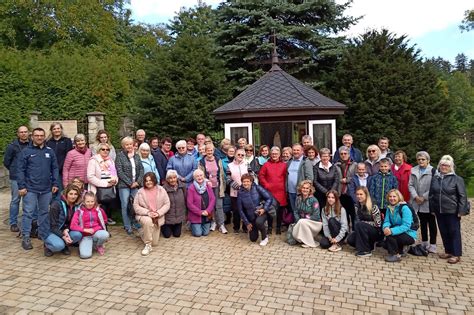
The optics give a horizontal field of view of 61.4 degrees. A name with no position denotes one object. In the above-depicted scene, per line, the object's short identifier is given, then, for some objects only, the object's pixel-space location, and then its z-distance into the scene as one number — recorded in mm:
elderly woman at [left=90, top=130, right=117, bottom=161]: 6887
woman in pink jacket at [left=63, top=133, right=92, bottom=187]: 6562
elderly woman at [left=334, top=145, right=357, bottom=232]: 6581
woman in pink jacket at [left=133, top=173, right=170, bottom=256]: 6105
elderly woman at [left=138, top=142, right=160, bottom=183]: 6836
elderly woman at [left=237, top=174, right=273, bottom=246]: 6457
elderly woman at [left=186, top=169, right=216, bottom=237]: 6730
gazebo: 8914
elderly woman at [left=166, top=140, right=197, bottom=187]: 7073
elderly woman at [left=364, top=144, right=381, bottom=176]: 6461
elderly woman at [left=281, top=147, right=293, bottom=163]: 7078
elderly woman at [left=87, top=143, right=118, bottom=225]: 6508
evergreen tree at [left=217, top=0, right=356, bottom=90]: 13961
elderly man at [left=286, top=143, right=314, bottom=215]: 6684
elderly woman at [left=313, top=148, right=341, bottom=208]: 6546
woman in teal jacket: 5512
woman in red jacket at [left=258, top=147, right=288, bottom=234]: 6883
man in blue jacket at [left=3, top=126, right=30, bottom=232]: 6662
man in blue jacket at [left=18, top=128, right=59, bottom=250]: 5844
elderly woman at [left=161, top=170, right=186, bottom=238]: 6605
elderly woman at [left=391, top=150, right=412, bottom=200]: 6211
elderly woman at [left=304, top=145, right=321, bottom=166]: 6845
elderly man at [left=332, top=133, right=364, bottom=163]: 6947
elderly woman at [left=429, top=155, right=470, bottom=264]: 5398
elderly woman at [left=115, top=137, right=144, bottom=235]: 6668
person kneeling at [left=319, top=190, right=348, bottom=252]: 6113
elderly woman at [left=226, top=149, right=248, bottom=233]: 6965
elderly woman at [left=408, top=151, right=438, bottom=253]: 5848
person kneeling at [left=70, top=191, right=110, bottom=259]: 5684
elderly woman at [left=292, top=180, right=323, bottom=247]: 6262
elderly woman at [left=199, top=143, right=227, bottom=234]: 7074
